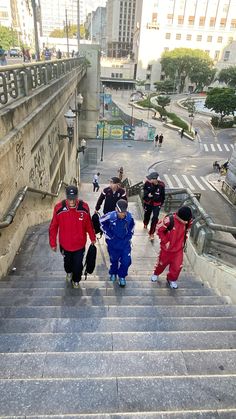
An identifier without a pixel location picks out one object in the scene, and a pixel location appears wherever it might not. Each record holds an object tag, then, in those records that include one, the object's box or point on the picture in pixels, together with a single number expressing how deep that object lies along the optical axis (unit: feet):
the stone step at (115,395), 7.31
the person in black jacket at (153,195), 21.97
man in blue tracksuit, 14.47
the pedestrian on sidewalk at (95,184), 62.18
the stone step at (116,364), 8.54
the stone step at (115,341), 9.83
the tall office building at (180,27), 248.73
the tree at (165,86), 239.09
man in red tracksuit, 14.96
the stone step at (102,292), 14.14
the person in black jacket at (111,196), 19.31
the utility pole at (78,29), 101.63
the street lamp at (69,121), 37.70
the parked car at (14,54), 112.27
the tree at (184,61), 239.30
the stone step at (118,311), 12.15
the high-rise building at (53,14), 557.74
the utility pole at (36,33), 37.99
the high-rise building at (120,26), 359.87
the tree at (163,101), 162.40
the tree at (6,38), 166.63
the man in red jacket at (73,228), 13.79
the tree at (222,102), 140.46
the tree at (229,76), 232.16
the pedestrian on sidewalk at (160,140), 107.45
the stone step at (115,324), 11.01
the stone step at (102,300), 13.33
